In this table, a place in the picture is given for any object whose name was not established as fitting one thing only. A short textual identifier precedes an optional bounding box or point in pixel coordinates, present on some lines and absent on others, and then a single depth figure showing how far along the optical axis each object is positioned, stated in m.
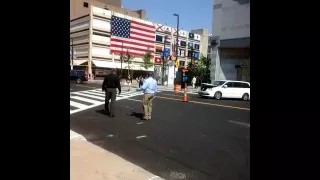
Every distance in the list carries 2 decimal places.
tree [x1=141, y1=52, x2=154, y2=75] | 60.91
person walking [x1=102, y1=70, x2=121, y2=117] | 10.82
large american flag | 65.81
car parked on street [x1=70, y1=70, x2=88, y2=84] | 39.06
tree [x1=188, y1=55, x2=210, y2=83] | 46.05
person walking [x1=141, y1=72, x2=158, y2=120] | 10.47
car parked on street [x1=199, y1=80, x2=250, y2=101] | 22.25
